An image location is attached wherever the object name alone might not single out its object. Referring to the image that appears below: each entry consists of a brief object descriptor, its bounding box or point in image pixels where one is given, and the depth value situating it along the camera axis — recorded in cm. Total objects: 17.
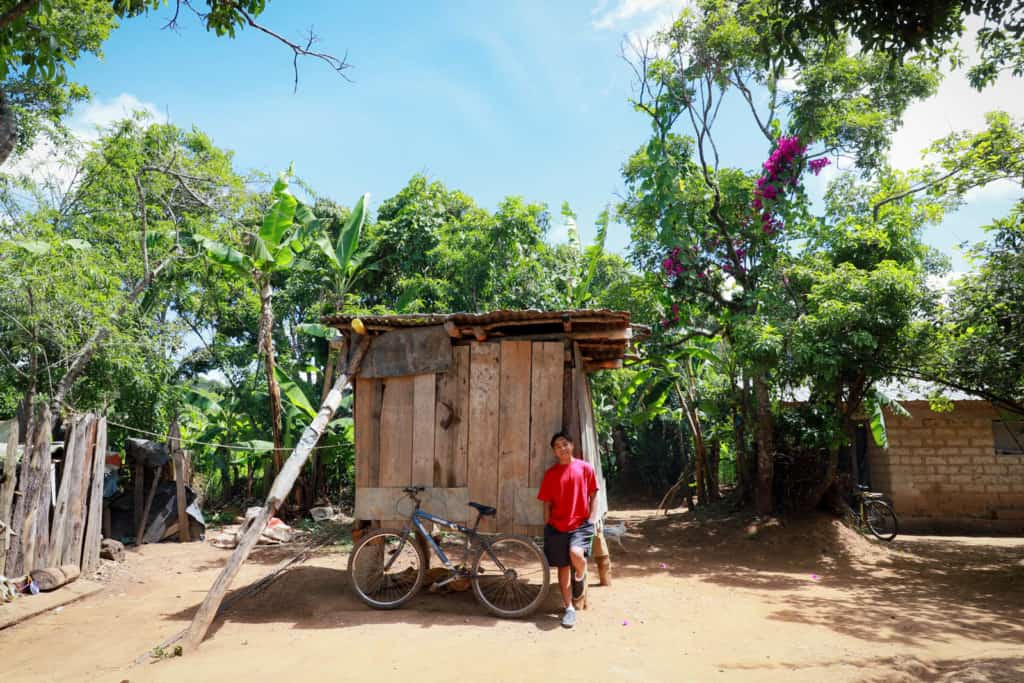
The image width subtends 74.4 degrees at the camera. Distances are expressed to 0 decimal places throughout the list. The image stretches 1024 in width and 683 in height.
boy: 618
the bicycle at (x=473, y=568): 632
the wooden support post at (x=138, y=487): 1085
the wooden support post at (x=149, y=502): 1082
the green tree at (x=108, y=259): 835
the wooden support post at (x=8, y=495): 689
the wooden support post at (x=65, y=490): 770
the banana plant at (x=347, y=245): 1252
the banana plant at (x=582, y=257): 1229
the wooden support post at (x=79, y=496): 793
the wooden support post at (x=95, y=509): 835
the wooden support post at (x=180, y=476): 1095
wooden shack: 676
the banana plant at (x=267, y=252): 1098
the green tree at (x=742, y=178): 1084
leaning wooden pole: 545
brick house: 1235
